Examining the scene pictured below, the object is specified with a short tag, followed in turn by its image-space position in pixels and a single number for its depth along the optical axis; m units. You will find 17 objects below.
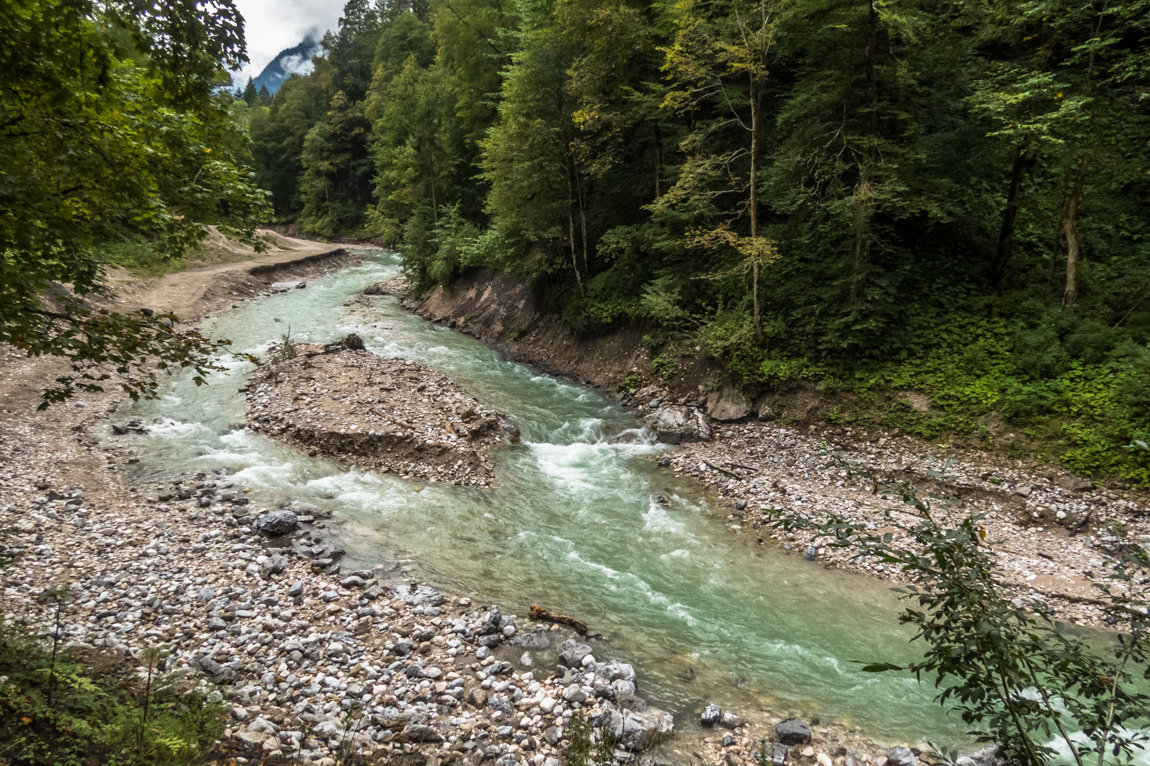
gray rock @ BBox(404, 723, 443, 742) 5.41
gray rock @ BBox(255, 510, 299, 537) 9.05
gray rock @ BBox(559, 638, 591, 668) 6.79
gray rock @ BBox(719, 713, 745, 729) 6.10
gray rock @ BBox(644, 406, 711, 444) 14.16
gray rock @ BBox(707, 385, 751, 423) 14.60
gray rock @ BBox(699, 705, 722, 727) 6.09
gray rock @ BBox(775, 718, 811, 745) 5.91
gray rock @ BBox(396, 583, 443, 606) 7.72
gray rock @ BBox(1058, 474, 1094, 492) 9.88
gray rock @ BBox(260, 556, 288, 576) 7.96
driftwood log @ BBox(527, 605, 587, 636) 7.49
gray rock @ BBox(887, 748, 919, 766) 5.63
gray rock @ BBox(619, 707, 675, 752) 5.62
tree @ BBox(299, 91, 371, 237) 61.19
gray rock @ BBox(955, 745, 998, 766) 5.60
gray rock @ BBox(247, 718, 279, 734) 5.15
